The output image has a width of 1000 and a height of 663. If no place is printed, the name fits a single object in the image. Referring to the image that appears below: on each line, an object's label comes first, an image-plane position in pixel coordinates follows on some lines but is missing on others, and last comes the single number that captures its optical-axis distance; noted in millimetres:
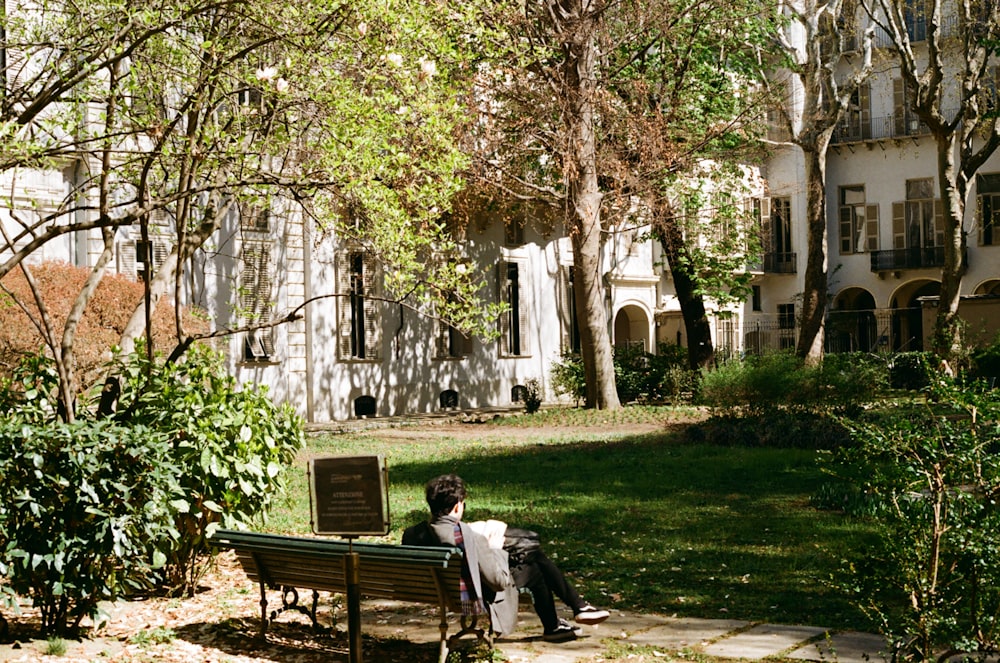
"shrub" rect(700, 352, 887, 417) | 19625
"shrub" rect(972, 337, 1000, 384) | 23828
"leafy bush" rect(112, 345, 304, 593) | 8484
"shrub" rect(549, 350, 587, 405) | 29812
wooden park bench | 6789
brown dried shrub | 18609
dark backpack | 7492
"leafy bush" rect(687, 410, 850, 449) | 18906
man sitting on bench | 7016
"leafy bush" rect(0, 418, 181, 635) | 7020
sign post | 6219
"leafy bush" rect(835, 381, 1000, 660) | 5176
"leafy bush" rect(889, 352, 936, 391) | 30219
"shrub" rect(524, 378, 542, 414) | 29953
